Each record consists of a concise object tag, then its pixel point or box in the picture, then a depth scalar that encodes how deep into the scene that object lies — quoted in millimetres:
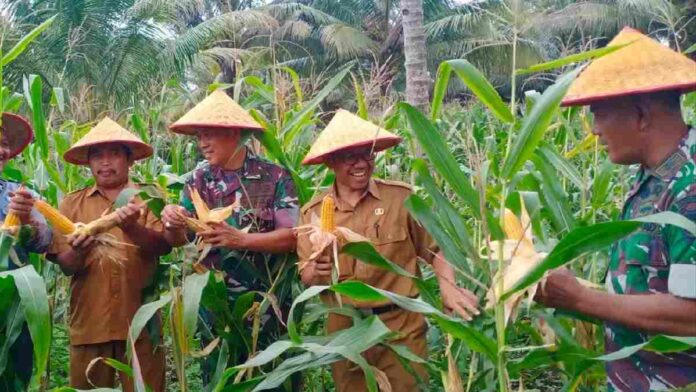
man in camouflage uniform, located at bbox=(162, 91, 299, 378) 2859
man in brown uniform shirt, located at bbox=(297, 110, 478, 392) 2646
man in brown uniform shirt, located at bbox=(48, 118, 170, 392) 2980
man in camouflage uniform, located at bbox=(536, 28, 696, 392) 1630
